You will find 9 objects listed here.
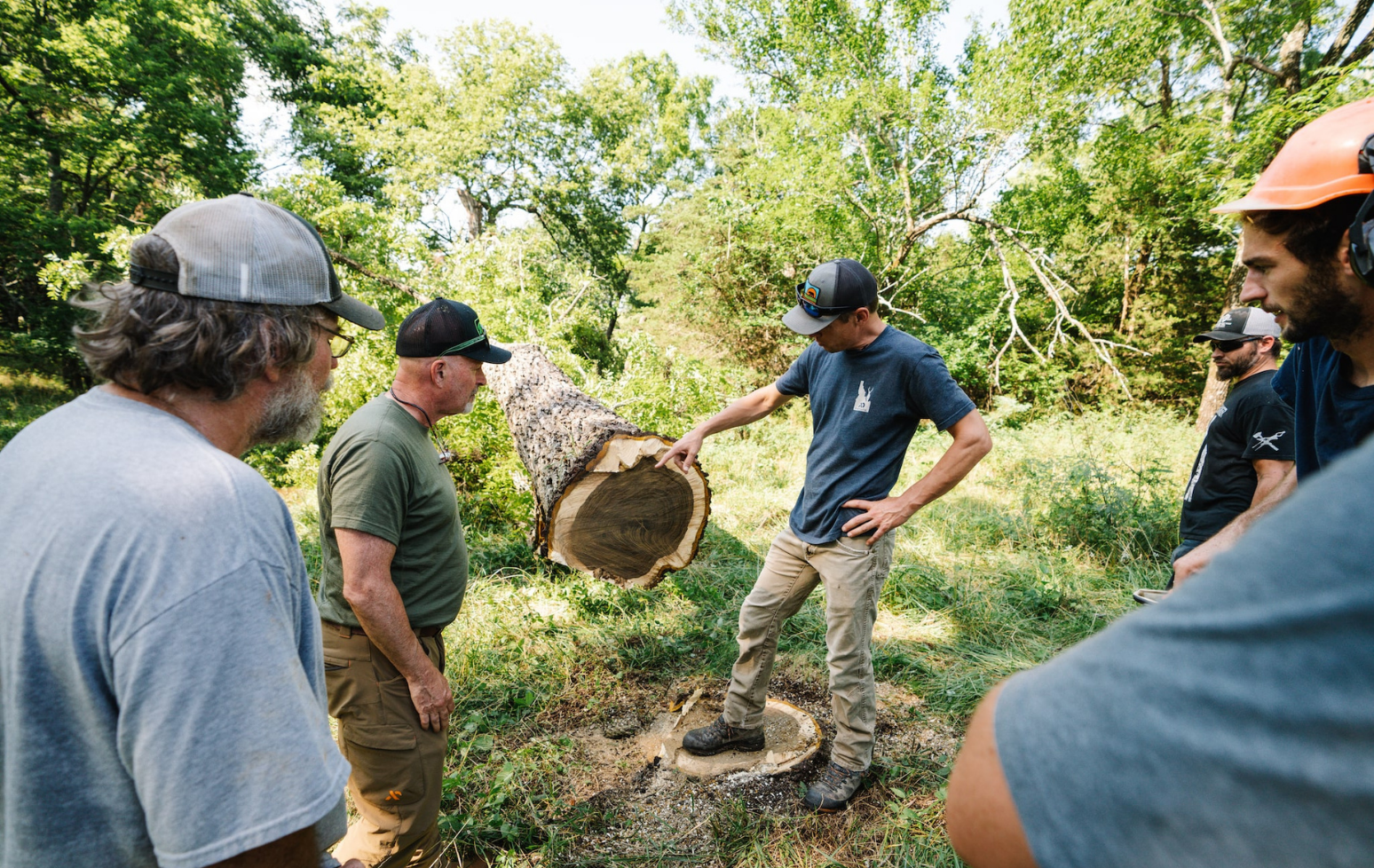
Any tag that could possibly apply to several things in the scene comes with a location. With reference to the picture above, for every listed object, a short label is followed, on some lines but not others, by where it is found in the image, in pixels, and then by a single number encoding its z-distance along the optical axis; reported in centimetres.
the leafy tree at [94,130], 1321
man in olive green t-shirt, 195
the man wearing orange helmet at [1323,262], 117
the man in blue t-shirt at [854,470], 268
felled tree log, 316
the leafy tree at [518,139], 1848
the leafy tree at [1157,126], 865
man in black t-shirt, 279
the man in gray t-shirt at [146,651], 82
